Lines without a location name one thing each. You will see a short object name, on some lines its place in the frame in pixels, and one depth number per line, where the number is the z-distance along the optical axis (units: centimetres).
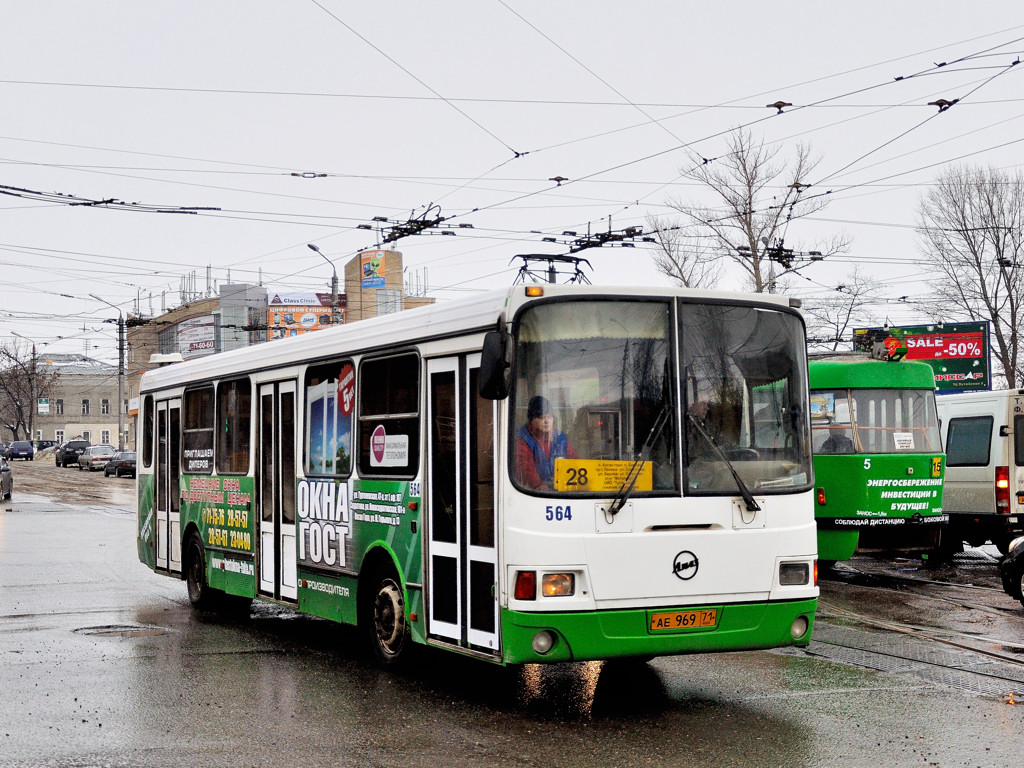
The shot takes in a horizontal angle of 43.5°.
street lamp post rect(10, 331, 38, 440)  10926
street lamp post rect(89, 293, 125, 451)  5423
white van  1795
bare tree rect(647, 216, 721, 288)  4266
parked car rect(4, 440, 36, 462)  8800
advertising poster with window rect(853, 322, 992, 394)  3953
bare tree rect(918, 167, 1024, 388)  4403
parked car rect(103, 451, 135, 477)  5631
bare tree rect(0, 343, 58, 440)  11006
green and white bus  734
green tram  1614
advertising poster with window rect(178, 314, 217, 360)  8488
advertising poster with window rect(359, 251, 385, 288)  7300
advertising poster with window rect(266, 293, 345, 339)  7856
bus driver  738
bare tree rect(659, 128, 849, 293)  4038
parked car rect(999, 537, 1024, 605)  1251
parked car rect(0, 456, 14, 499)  3703
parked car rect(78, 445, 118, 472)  6431
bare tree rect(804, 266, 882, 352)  4131
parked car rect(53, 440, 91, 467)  7150
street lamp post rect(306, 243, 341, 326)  3924
